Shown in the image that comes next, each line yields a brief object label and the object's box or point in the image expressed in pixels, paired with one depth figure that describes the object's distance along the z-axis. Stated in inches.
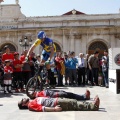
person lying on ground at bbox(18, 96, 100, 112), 271.0
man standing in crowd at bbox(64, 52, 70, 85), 619.0
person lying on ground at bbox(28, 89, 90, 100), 303.1
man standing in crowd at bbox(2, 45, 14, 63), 490.6
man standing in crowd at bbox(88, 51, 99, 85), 604.4
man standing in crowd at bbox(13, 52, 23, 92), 491.2
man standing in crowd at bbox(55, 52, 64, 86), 602.2
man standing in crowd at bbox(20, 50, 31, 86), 500.7
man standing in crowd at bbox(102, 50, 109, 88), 553.4
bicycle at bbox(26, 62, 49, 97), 355.0
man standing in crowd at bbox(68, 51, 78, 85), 607.2
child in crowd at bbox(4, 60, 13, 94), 454.9
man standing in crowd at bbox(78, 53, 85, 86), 620.2
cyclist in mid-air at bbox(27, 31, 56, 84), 355.6
